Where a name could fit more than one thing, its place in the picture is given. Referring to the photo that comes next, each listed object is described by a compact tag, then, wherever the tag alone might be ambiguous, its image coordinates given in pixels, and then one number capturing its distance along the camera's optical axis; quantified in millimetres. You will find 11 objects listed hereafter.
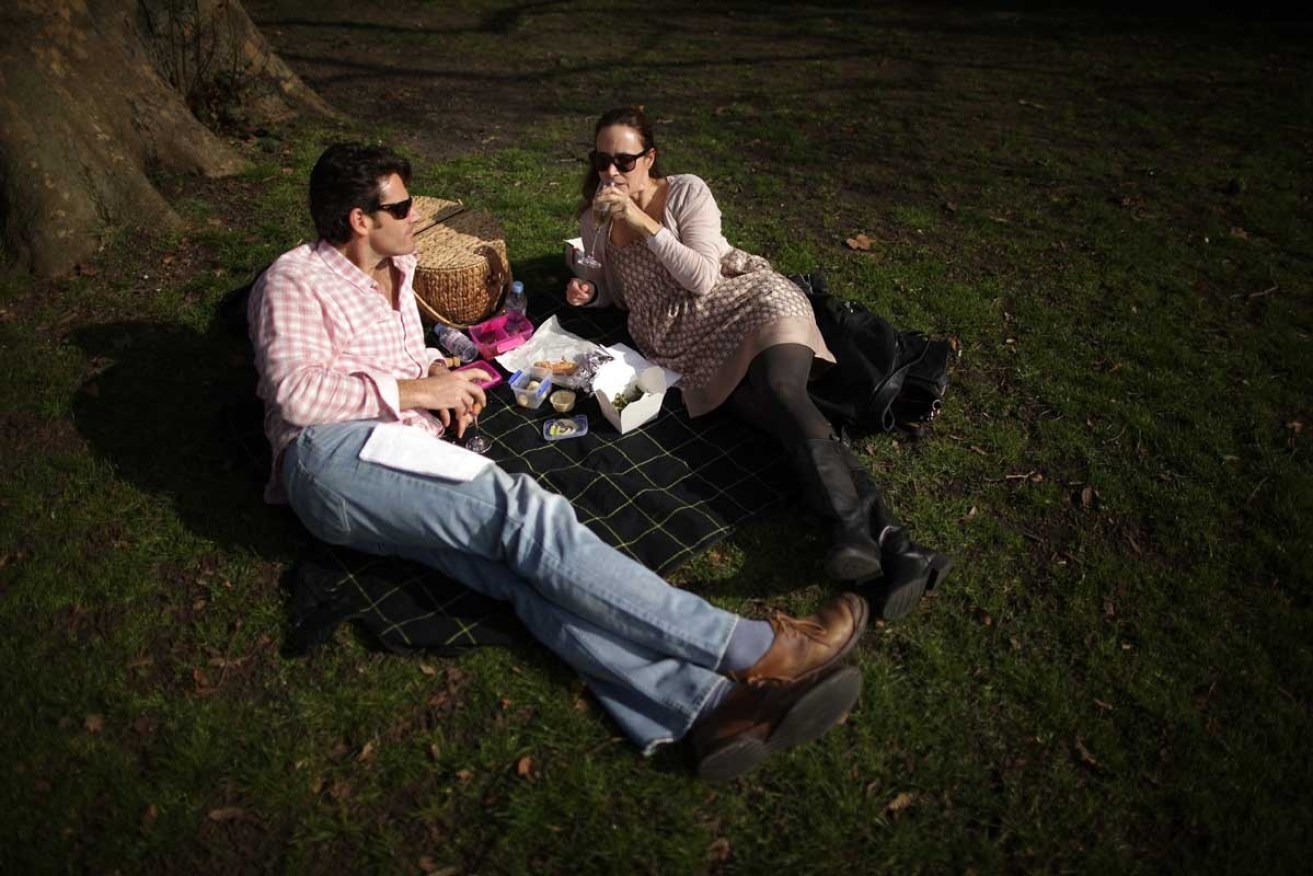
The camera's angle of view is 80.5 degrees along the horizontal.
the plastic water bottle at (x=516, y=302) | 5293
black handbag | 4359
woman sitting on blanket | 3775
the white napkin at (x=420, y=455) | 3201
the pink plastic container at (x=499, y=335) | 4992
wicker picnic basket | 4938
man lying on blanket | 2980
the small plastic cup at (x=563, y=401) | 4562
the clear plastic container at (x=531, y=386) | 4617
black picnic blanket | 3455
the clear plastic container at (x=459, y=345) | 4969
